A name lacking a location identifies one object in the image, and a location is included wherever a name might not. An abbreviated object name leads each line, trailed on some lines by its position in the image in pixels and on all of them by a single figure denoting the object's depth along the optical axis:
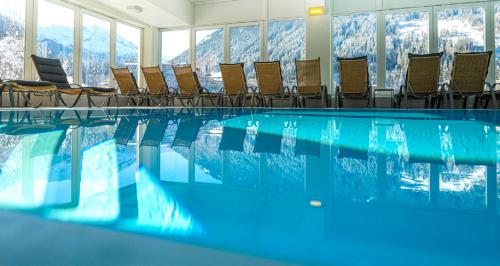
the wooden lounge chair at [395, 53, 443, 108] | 5.51
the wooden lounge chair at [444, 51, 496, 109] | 5.26
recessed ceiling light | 7.91
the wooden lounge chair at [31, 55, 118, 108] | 5.98
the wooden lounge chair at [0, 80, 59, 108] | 4.88
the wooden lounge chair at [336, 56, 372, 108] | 5.92
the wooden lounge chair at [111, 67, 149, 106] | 7.38
